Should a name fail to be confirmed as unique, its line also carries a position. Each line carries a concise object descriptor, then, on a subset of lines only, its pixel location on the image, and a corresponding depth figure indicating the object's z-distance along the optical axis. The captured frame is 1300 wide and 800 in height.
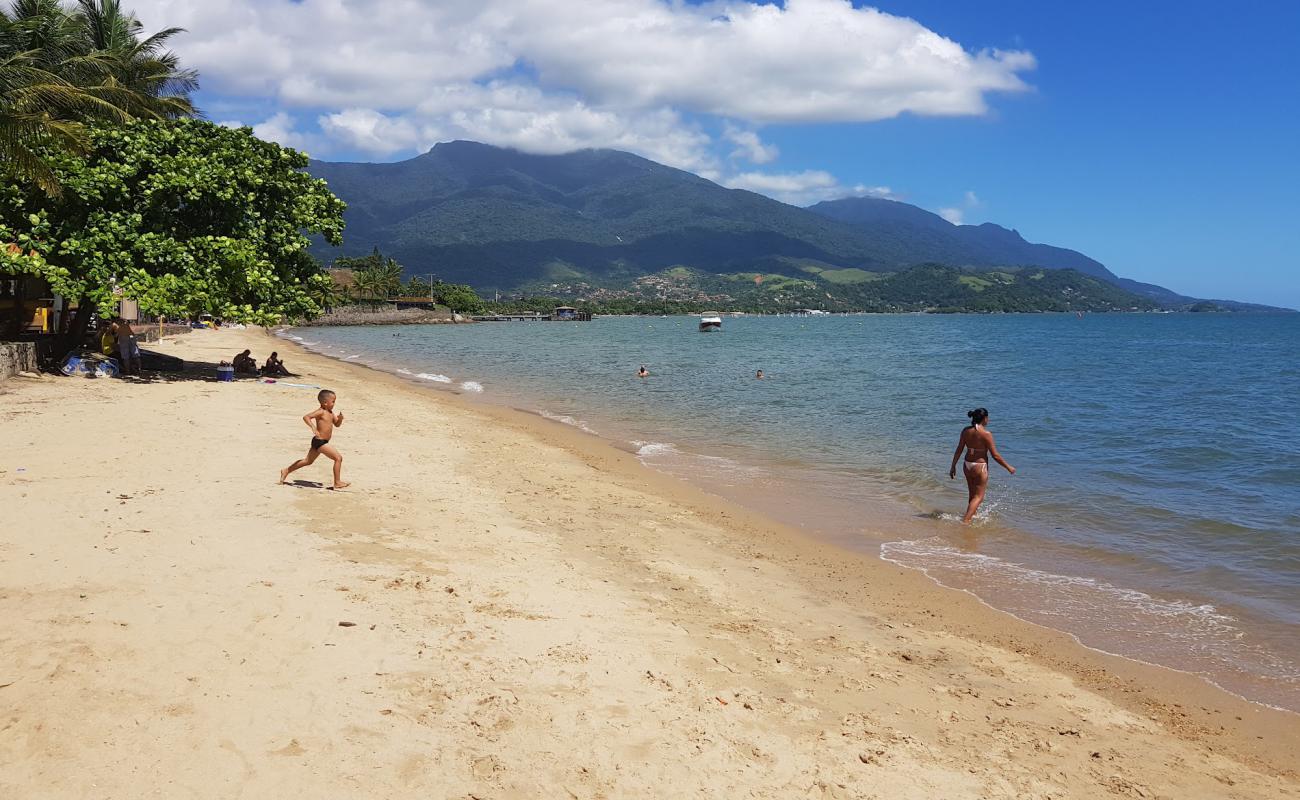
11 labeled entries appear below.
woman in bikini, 11.73
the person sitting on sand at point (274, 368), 24.66
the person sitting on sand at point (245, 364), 23.59
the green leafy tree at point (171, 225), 18.30
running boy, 10.14
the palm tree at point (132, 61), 27.40
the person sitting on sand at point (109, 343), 21.53
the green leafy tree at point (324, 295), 22.70
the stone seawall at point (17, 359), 17.34
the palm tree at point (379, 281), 130.00
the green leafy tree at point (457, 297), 141.50
